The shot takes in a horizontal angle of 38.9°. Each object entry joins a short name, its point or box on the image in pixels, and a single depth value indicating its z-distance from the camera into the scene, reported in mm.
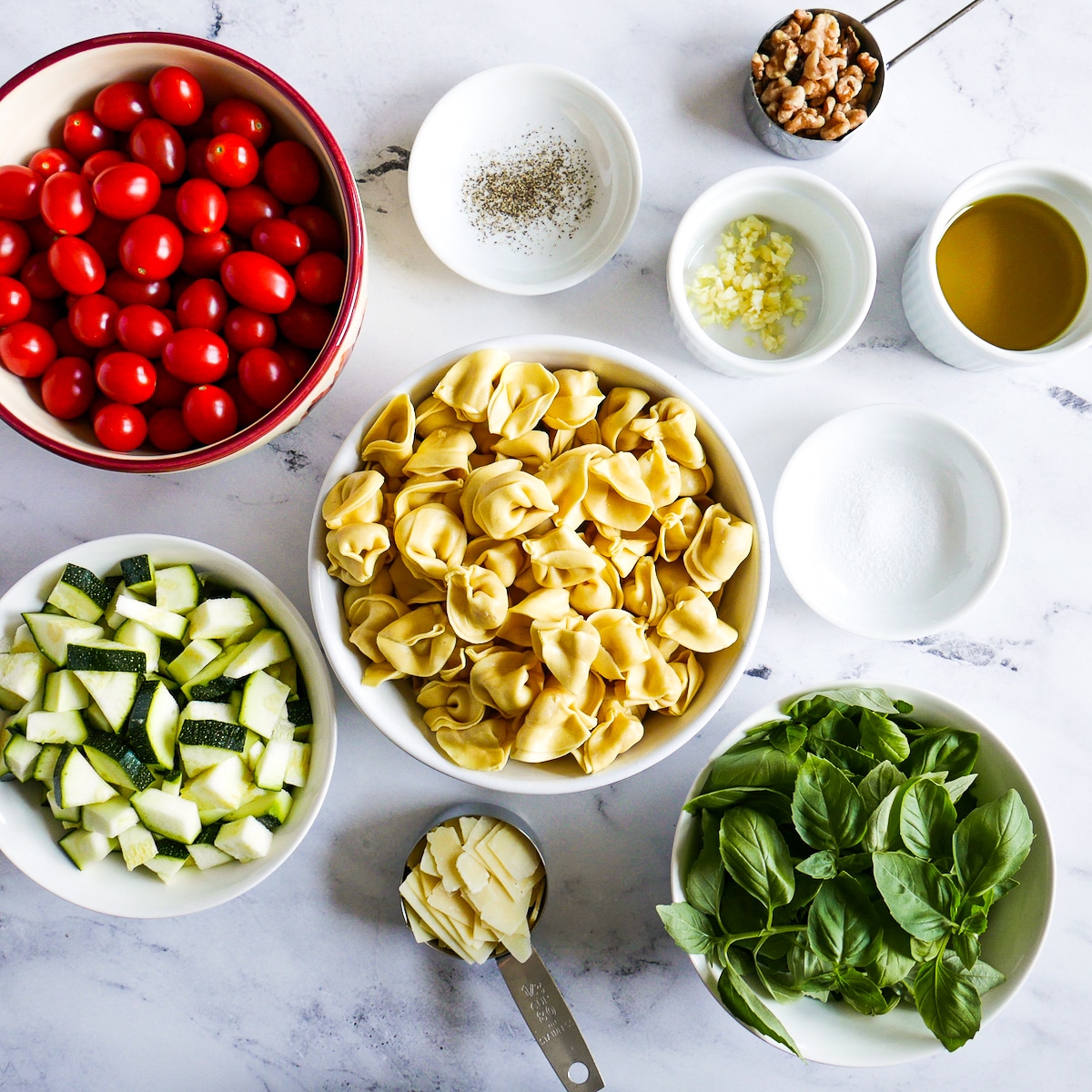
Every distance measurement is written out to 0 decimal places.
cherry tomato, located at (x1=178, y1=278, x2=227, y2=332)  613
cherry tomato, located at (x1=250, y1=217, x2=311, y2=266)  614
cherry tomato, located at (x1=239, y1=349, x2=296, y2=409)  611
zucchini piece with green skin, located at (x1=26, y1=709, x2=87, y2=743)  617
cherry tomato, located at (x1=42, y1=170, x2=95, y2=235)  599
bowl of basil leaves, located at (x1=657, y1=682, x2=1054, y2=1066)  586
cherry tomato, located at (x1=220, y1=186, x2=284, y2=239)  617
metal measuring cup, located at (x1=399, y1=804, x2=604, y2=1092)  647
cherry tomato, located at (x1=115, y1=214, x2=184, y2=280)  601
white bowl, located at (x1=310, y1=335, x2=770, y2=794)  597
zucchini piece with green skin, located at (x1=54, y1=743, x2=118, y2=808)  613
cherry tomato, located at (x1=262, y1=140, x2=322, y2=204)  616
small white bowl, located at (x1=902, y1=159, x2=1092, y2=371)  646
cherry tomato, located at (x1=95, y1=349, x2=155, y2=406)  604
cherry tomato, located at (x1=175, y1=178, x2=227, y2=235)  606
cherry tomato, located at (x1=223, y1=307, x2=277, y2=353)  615
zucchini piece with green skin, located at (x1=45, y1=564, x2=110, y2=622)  625
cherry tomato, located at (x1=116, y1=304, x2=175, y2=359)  605
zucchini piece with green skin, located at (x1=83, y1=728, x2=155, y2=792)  619
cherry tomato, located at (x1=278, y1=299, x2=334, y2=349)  621
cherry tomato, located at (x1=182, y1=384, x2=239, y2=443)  607
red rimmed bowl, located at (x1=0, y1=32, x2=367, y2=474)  597
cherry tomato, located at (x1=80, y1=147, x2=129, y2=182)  608
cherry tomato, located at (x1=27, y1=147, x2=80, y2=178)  610
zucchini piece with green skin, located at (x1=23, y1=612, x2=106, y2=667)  620
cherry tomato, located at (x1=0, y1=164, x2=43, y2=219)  604
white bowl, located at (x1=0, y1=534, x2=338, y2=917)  625
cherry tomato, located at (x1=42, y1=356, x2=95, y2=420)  610
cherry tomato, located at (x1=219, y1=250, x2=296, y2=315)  607
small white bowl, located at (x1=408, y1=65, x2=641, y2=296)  659
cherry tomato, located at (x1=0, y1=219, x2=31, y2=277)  609
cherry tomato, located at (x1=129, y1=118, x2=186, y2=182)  608
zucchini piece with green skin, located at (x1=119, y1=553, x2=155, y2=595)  628
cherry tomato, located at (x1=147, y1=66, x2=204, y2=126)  605
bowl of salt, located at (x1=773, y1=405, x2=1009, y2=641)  661
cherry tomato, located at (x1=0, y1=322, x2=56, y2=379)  604
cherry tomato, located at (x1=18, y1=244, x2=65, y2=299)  614
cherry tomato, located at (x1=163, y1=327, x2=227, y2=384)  605
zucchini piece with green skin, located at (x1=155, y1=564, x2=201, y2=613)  630
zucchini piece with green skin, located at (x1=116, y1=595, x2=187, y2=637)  617
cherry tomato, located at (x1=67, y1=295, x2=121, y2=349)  607
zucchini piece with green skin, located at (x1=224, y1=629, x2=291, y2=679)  624
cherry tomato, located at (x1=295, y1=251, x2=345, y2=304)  617
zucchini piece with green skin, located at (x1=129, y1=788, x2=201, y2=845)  621
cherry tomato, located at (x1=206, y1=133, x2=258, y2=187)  604
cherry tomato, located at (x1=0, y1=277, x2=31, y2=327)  603
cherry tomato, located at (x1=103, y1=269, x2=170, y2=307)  613
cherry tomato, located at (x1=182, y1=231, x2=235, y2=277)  616
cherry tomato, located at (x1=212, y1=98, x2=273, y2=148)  611
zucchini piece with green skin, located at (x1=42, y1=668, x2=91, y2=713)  617
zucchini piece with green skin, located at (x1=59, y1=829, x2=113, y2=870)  627
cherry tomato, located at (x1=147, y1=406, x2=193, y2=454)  618
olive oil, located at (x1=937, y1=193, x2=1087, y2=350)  662
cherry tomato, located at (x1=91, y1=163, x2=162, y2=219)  597
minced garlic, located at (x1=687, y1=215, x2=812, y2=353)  662
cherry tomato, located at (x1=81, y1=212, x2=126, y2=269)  612
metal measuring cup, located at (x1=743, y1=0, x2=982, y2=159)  646
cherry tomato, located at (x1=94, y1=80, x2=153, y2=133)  611
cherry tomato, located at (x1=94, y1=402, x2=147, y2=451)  606
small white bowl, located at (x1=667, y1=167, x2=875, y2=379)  644
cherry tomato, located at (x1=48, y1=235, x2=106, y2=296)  601
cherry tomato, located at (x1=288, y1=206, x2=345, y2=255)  624
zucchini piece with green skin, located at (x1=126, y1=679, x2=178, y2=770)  616
